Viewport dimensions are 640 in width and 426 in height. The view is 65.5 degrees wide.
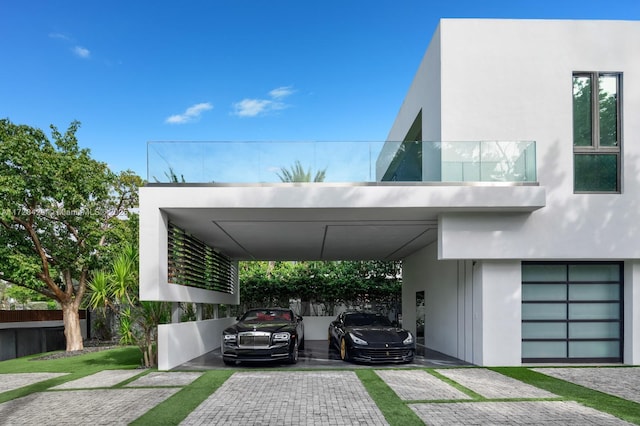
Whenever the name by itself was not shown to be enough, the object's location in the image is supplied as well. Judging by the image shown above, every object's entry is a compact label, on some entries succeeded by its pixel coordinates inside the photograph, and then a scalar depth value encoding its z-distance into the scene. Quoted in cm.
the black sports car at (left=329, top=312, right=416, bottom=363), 1111
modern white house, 1023
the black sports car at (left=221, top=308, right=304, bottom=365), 1084
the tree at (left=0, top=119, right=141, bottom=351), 1421
